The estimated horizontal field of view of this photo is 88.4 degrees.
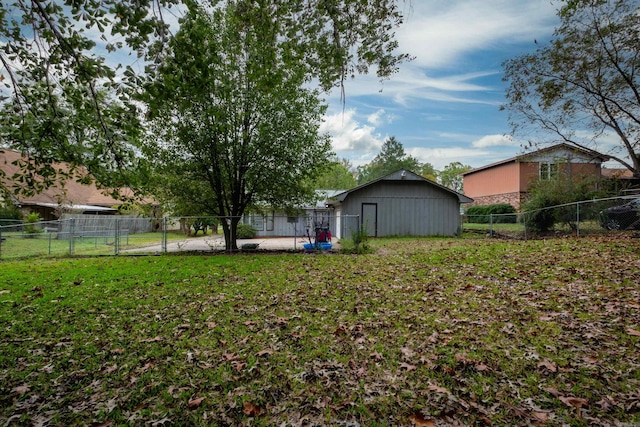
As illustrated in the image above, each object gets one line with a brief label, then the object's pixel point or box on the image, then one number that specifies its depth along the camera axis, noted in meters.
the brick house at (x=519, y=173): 15.25
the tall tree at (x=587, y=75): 11.56
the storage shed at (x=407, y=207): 20.06
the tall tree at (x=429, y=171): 63.81
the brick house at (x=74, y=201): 21.42
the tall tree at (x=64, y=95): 4.18
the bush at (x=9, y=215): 17.42
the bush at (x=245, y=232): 21.58
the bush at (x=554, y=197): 14.25
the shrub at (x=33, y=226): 17.11
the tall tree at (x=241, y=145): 11.88
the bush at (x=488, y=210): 23.94
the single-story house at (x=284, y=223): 23.62
